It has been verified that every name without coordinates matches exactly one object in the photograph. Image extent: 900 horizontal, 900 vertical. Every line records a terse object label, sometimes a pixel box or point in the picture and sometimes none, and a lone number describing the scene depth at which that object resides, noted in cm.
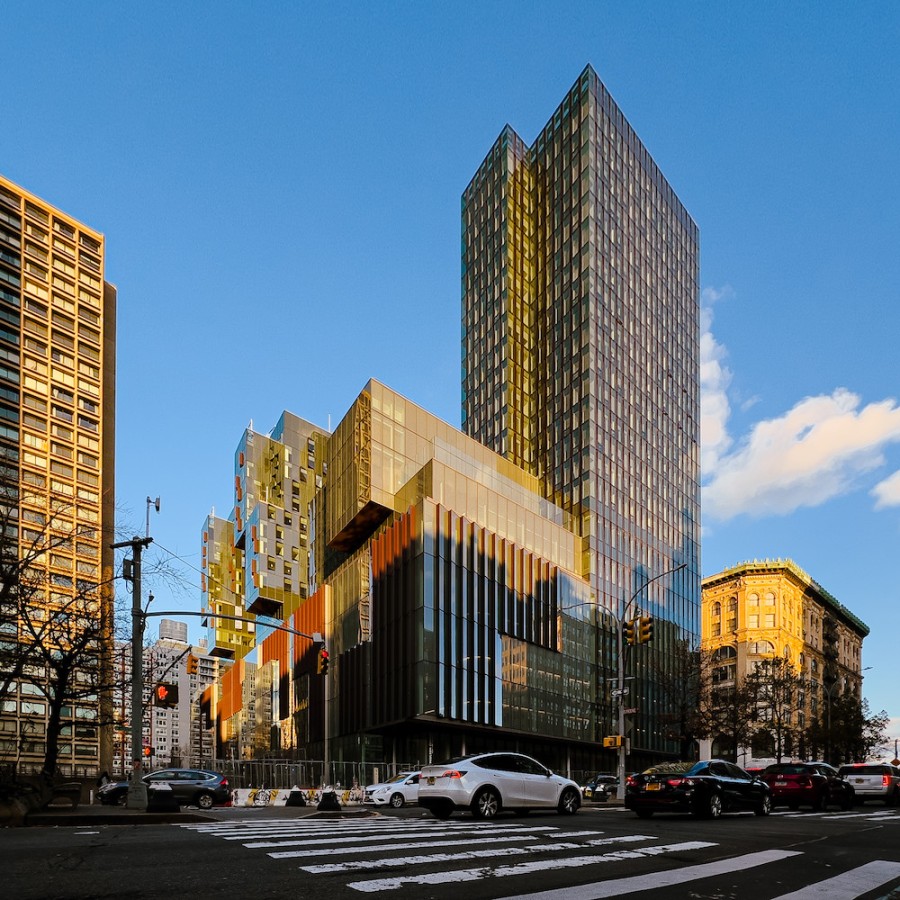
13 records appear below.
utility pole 2477
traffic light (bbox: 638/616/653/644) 3400
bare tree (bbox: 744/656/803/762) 7206
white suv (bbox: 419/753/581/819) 1923
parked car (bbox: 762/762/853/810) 2852
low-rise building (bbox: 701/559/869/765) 10819
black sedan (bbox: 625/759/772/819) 2066
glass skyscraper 8475
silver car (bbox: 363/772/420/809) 3422
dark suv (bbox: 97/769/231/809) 3453
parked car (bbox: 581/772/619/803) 4497
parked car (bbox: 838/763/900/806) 3341
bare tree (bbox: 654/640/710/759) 6581
